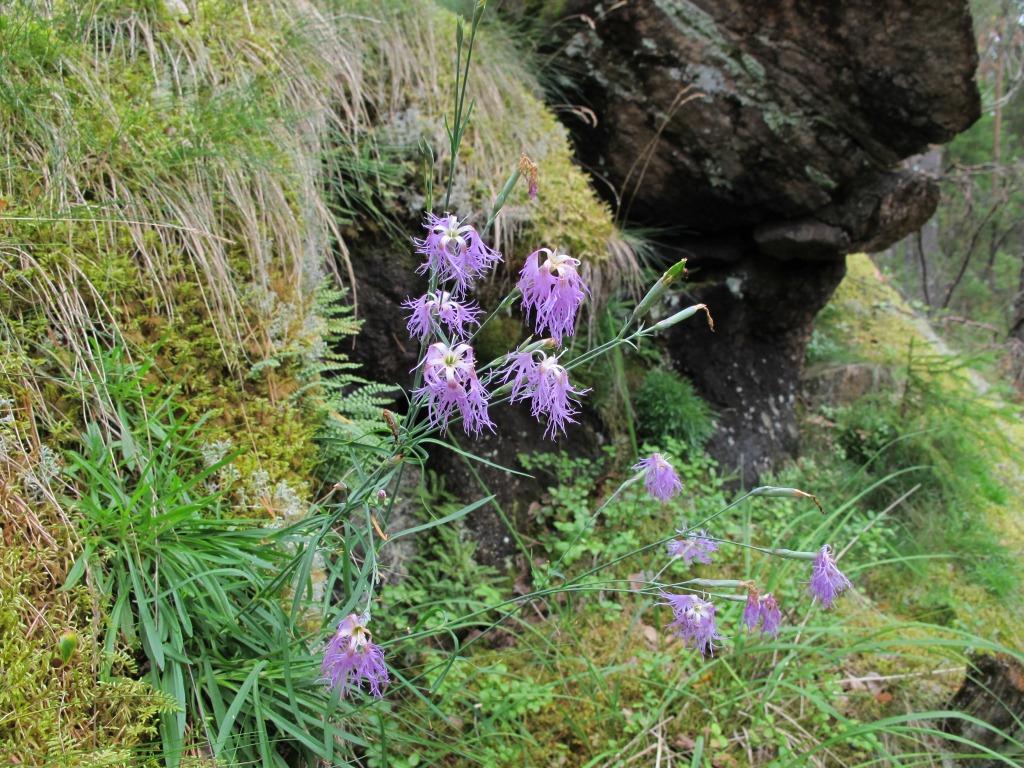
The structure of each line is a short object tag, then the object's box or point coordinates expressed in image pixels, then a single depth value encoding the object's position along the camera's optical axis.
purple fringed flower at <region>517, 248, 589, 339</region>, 0.44
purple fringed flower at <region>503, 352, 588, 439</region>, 0.44
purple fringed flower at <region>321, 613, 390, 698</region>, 0.45
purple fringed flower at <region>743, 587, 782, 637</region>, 0.51
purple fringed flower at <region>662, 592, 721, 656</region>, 0.52
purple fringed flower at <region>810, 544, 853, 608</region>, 0.51
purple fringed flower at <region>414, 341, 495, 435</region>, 0.42
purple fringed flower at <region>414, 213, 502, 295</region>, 0.45
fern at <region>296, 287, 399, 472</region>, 0.71
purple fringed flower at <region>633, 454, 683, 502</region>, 0.54
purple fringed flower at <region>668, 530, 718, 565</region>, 0.55
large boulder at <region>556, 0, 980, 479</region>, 1.11
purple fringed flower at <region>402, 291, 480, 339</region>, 0.44
